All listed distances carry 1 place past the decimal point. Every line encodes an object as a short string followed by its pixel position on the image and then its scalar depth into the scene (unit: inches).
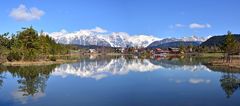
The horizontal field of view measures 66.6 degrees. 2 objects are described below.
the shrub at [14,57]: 1591.2
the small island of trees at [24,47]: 1590.0
